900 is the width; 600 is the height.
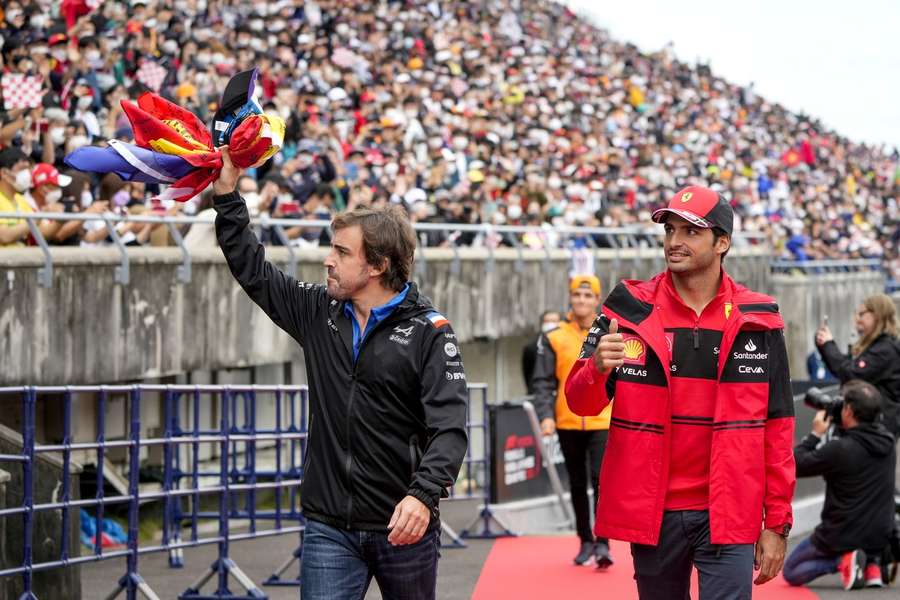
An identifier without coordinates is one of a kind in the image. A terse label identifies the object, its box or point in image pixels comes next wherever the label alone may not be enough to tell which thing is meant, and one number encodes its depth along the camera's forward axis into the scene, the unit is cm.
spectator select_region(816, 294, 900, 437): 1130
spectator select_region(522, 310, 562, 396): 1561
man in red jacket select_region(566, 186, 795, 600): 559
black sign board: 1412
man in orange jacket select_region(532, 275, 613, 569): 1087
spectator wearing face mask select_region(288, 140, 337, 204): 1908
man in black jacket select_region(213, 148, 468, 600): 530
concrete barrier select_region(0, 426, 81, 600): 855
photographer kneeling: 1028
